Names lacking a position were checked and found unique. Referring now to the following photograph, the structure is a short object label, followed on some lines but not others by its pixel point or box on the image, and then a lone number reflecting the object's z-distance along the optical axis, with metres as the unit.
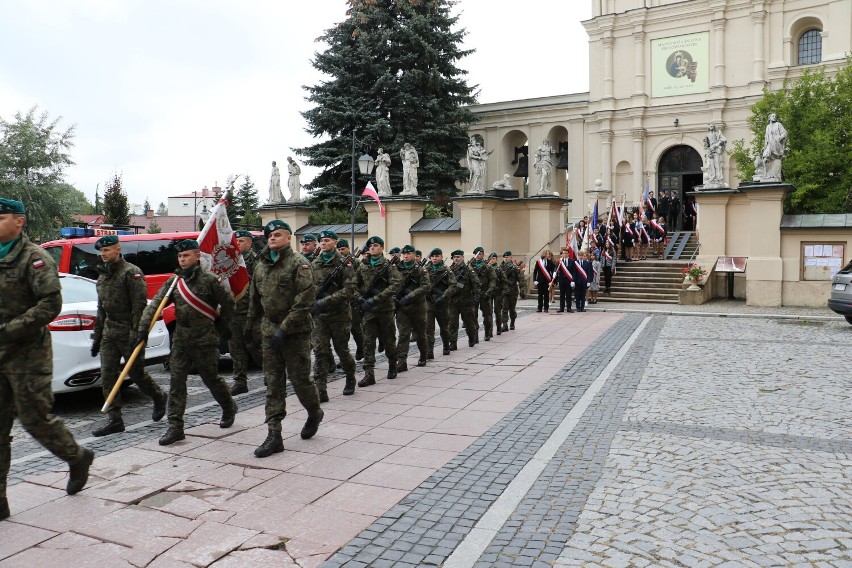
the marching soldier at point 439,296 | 11.91
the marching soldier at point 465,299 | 12.88
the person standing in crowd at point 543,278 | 18.91
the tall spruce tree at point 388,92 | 33.59
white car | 7.44
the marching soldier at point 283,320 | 6.12
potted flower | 20.75
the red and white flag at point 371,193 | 24.33
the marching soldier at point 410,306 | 10.28
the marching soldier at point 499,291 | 14.95
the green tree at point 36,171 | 31.61
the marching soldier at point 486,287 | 14.20
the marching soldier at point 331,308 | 8.09
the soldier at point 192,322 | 6.46
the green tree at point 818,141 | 26.83
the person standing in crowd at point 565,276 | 19.02
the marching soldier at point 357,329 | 10.52
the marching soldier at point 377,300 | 9.30
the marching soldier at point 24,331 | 4.54
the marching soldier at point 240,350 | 8.90
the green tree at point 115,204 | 42.78
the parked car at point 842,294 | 14.42
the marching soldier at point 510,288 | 15.32
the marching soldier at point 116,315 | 6.91
